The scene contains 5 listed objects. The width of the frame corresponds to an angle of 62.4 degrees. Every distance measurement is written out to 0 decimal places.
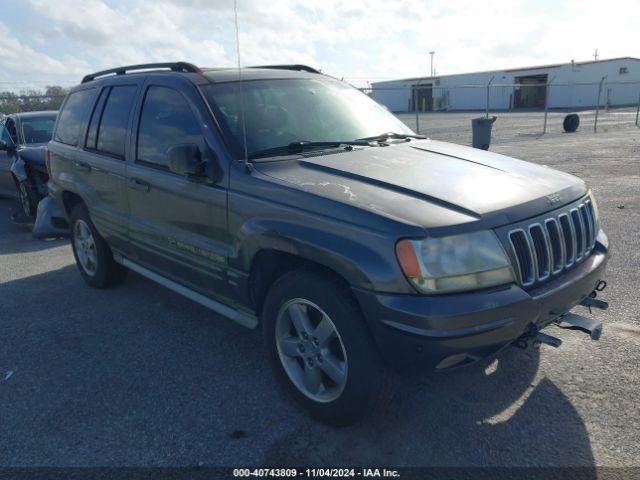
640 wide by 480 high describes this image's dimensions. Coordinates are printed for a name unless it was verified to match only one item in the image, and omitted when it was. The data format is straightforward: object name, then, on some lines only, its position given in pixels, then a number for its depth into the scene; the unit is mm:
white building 44156
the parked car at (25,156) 8039
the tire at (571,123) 21609
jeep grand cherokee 2451
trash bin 13188
